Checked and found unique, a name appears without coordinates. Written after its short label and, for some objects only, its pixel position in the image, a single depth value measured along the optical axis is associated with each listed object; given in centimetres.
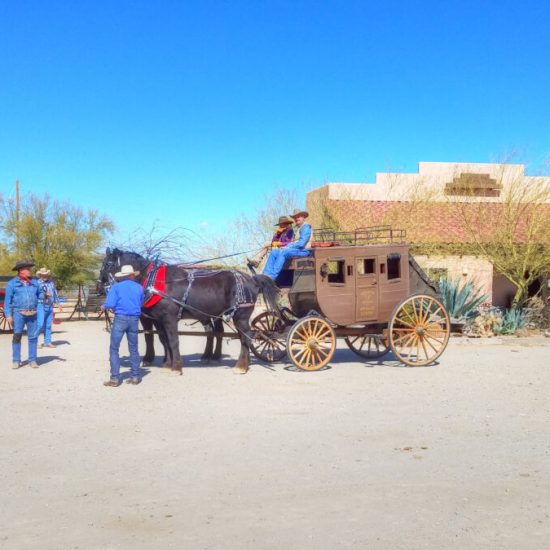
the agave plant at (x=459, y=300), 1531
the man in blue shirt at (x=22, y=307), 1023
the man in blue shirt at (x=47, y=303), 1288
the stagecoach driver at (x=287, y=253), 1041
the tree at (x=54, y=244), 2809
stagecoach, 1023
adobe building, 2042
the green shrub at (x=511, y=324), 1569
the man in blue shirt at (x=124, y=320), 888
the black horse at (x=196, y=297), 987
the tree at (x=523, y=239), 1712
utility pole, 2850
